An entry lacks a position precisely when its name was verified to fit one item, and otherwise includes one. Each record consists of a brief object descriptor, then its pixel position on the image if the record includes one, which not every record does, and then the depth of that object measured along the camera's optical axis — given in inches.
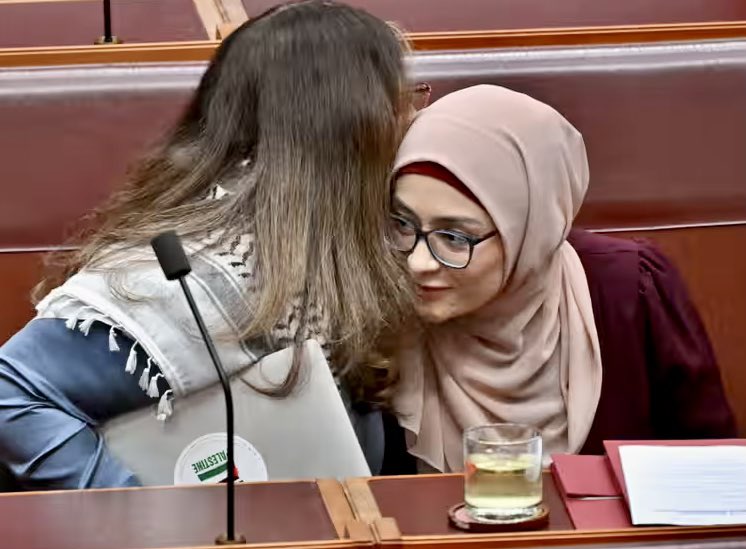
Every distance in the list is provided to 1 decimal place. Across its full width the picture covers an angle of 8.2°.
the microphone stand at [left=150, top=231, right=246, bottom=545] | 185.3
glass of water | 185.4
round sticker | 198.6
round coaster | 184.8
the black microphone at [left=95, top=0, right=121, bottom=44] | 244.0
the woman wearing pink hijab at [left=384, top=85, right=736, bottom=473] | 203.7
